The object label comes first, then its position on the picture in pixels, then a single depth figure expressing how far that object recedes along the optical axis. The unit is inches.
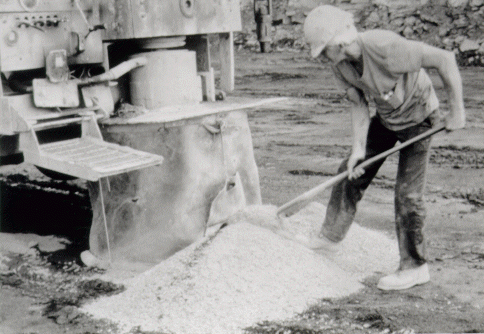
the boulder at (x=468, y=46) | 446.1
